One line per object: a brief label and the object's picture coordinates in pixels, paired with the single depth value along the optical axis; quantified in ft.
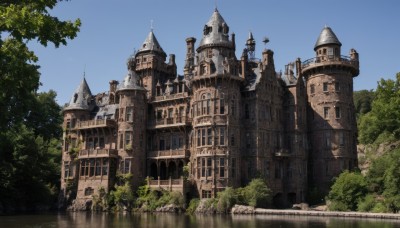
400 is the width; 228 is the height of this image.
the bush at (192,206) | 184.24
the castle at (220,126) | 196.24
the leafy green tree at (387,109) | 161.04
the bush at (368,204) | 163.02
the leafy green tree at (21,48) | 54.75
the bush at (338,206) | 173.58
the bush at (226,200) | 176.65
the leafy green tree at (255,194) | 178.91
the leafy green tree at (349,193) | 174.86
